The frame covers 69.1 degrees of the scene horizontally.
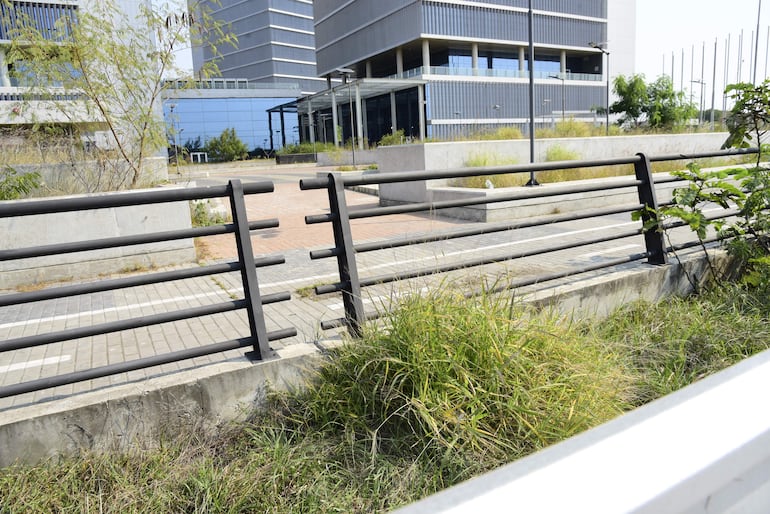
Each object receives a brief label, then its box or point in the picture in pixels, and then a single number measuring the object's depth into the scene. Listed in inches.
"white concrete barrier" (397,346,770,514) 35.0
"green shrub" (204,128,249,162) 2699.3
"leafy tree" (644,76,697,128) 2180.1
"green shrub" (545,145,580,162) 674.8
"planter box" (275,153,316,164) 2137.7
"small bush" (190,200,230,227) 459.5
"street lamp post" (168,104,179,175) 456.6
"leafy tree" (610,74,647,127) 2226.9
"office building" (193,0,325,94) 3887.8
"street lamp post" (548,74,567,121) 2301.8
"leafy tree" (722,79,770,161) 219.5
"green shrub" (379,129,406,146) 1327.0
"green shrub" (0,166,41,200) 357.4
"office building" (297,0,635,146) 2162.9
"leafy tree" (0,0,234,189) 403.9
